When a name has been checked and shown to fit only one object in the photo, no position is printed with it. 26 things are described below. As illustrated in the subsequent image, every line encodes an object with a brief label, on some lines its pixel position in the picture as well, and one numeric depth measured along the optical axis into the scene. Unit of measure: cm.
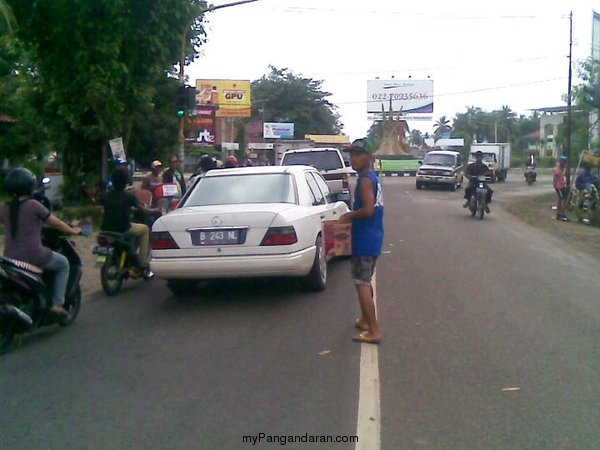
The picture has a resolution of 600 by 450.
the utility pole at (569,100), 2961
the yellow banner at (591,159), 2267
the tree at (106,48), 1644
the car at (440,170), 3631
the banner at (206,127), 4412
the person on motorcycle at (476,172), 2081
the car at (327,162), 2206
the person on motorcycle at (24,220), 742
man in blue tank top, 720
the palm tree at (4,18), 1104
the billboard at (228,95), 6025
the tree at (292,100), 7800
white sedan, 868
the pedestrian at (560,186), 2147
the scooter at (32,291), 707
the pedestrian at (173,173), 1503
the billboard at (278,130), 7256
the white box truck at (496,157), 4584
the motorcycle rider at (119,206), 1016
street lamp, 1800
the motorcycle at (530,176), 4450
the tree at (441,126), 12425
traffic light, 1853
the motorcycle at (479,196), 2055
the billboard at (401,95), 8012
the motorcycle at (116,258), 989
